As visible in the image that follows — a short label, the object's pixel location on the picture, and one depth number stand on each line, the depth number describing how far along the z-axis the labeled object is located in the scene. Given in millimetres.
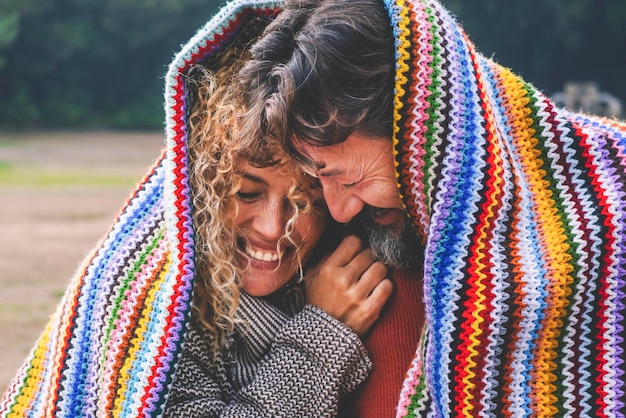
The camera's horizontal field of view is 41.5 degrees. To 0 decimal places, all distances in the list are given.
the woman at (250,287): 1873
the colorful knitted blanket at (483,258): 1633
